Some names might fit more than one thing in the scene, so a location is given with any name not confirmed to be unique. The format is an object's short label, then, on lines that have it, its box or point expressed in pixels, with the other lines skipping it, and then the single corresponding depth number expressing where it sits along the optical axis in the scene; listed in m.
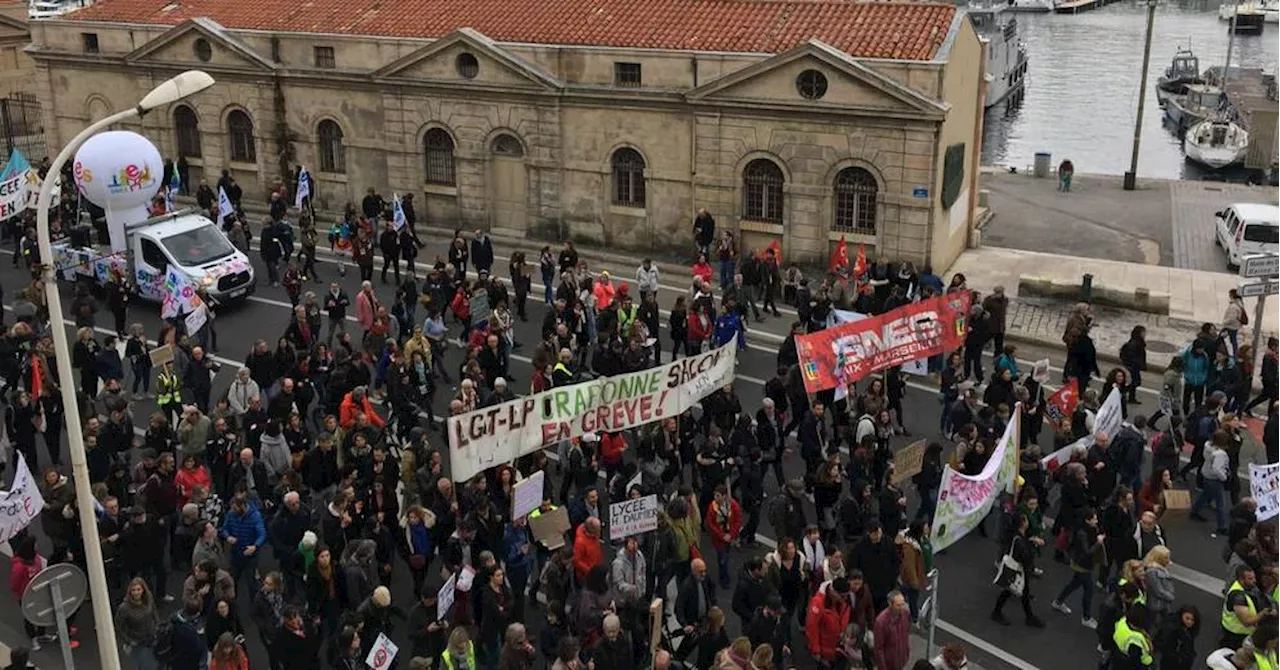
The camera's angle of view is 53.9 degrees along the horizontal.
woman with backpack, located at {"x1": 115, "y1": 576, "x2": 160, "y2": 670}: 13.06
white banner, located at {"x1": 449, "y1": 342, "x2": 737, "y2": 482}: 14.96
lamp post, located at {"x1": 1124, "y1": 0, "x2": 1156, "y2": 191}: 41.16
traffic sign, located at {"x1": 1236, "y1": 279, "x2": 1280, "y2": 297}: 20.06
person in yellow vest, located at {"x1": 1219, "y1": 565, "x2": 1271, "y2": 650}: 13.03
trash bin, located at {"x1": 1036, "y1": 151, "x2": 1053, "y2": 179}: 44.47
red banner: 18.31
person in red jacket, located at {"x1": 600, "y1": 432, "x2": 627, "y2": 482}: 17.36
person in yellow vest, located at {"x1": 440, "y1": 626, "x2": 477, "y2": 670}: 12.09
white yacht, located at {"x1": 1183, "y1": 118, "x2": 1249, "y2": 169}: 62.62
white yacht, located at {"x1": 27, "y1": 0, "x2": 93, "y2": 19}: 110.25
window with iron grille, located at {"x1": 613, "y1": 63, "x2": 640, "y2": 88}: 29.69
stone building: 27.62
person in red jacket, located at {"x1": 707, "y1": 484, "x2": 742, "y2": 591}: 15.24
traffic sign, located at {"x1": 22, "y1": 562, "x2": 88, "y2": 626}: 11.23
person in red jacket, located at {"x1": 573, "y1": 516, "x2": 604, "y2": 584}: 14.22
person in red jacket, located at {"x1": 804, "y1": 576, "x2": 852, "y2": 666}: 13.29
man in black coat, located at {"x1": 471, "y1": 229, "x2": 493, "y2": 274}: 27.09
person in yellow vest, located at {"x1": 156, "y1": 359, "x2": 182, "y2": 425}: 19.58
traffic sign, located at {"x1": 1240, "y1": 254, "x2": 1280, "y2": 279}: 19.92
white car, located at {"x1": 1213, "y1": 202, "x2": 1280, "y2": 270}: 30.97
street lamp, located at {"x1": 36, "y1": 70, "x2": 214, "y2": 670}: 10.18
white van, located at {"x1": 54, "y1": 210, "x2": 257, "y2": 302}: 26.00
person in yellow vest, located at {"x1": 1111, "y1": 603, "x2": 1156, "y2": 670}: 12.48
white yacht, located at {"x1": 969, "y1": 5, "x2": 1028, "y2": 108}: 82.88
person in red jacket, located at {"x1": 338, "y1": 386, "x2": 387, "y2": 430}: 17.47
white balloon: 26.77
